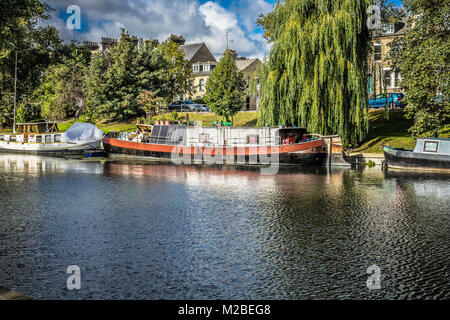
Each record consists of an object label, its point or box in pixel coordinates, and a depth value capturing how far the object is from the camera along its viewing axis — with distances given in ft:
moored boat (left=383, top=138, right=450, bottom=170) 105.50
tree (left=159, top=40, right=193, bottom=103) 223.30
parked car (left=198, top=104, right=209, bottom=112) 216.68
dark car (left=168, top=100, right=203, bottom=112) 221.05
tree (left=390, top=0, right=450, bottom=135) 107.55
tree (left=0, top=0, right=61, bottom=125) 212.84
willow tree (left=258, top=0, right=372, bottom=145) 112.78
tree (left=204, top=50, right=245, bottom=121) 186.80
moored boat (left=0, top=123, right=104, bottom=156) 154.20
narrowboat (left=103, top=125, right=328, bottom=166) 118.52
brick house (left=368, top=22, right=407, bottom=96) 193.98
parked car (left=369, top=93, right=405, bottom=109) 160.97
